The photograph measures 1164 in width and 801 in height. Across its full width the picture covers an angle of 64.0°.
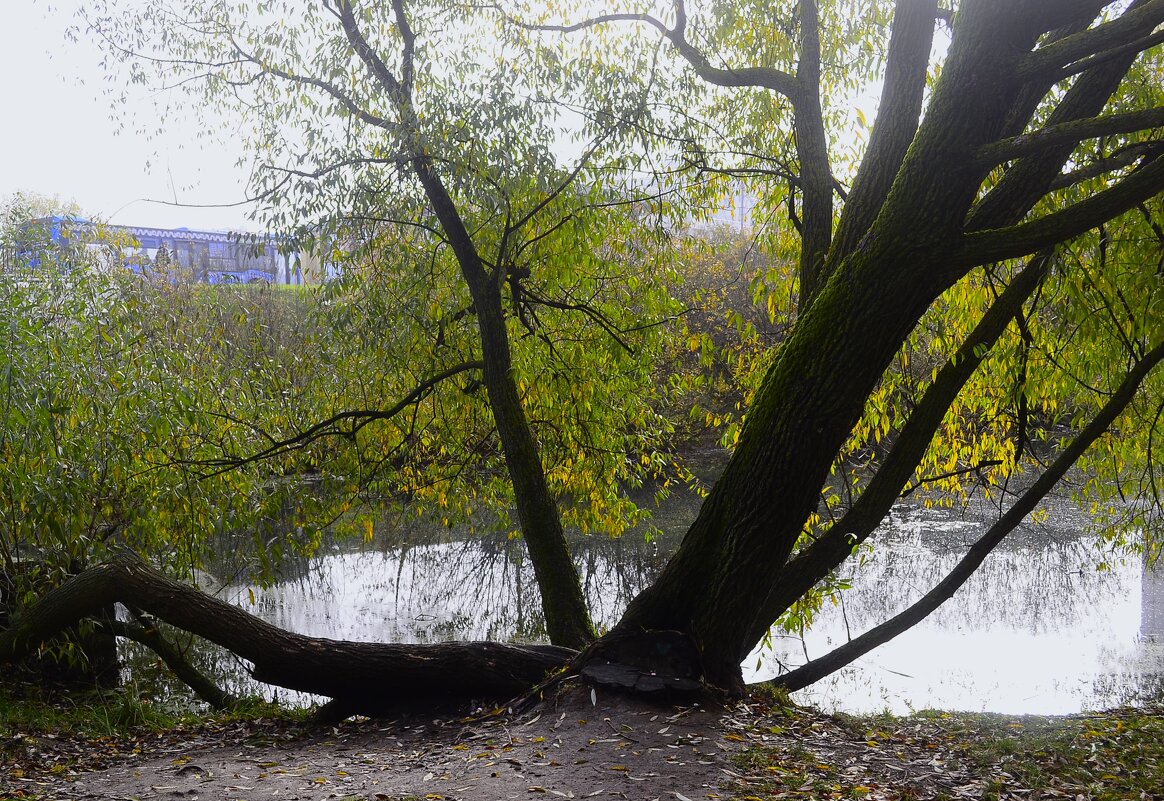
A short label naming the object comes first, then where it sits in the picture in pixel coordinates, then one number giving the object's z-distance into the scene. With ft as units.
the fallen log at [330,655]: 15.84
